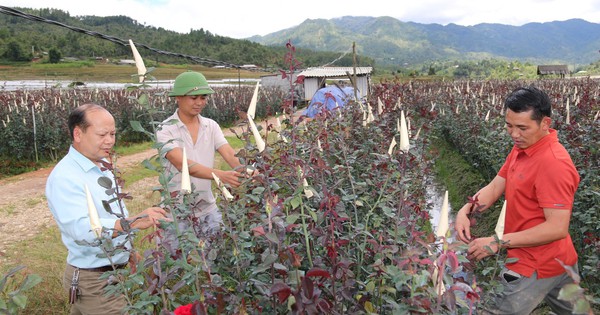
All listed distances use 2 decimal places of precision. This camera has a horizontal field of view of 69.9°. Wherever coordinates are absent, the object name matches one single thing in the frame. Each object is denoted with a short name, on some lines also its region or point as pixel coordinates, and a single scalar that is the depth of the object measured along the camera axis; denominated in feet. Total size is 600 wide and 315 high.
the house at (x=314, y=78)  88.12
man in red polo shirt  7.09
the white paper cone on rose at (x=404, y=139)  6.24
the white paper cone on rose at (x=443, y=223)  4.35
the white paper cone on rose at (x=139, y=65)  5.51
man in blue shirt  7.01
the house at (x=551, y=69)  167.94
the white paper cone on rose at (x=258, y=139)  5.70
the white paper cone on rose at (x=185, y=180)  5.58
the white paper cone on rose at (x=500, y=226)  5.93
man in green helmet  9.77
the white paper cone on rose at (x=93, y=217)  5.13
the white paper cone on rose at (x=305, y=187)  5.26
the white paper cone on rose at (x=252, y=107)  6.51
